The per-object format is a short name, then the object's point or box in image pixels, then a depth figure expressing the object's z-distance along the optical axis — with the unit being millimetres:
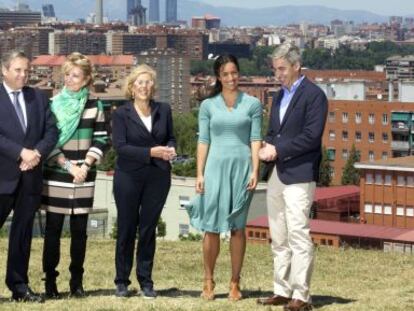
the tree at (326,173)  69856
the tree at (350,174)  70062
